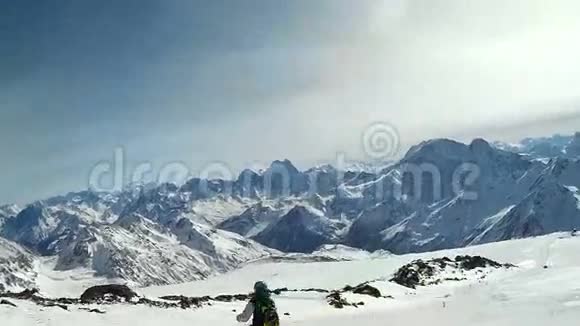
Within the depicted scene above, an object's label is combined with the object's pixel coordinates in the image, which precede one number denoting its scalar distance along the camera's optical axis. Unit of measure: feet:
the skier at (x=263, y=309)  80.23
